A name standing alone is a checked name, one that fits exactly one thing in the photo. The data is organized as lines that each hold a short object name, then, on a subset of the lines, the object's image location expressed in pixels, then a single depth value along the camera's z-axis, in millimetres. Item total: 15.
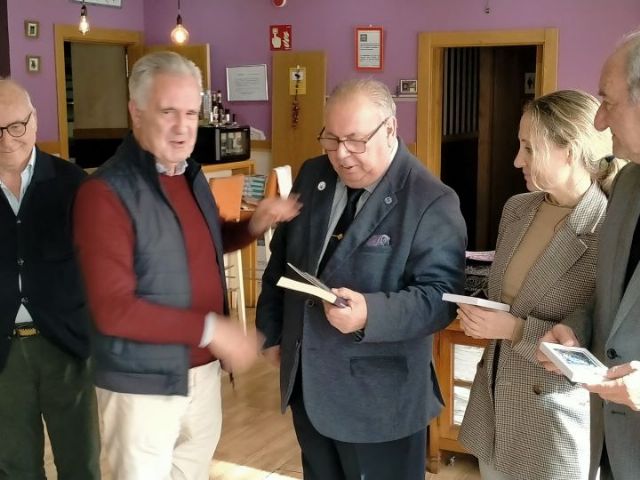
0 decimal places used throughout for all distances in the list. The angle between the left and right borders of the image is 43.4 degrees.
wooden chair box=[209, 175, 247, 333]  5516
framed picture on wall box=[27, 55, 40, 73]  7383
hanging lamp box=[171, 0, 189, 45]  7316
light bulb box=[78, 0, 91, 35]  6707
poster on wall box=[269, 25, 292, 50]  7812
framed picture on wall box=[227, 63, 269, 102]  7957
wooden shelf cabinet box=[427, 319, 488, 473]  3574
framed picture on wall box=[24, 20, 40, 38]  7310
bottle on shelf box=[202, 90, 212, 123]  7691
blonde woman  2092
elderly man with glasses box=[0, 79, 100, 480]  2539
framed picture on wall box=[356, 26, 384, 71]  7395
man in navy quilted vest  2047
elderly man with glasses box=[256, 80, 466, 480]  2189
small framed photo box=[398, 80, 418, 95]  7289
